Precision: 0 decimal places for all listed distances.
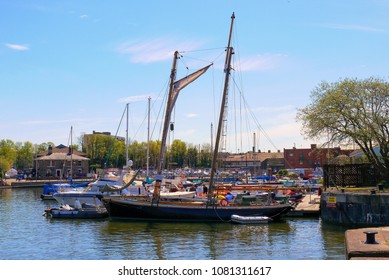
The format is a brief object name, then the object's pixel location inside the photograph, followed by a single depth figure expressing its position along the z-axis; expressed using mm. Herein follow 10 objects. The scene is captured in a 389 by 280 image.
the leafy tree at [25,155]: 169750
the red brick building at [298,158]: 147375
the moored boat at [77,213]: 47844
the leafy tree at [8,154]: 143350
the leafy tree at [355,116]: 51750
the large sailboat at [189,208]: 45406
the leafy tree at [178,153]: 174500
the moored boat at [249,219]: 43625
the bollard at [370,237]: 13116
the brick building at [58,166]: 138625
